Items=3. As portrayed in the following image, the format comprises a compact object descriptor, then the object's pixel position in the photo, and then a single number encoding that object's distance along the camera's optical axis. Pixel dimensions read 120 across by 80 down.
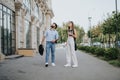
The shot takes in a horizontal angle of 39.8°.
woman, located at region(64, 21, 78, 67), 6.58
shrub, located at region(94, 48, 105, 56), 10.96
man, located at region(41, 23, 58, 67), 6.71
